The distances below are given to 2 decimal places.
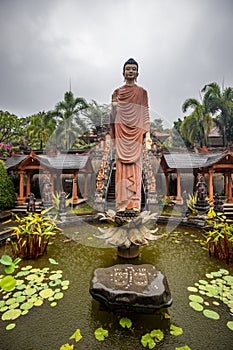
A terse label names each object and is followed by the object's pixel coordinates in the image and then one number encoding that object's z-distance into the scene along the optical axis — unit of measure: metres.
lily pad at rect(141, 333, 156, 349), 2.33
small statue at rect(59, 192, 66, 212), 8.59
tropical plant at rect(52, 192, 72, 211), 10.55
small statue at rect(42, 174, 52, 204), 10.16
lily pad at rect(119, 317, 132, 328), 2.63
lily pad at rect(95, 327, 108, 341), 2.44
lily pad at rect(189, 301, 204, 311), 3.00
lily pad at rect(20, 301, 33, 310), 2.99
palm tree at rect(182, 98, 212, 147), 21.00
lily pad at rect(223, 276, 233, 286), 3.70
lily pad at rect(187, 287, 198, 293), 3.50
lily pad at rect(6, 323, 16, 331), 2.59
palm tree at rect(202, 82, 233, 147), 21.52
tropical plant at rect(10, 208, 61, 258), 4.81
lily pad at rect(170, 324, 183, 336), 2.53
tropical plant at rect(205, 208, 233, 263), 4.65
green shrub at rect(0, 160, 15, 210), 11.42
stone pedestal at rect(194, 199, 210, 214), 8.26
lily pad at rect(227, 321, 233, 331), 2.61
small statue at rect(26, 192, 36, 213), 7.96
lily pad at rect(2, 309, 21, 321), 2.78
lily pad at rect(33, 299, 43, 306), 3.10
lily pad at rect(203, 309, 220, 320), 2.82
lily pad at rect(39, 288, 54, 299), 3.31
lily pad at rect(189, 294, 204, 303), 3.21
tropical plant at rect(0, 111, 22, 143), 24.89
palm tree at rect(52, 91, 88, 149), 24.00
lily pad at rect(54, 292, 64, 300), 3.28
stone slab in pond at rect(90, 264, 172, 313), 2.78
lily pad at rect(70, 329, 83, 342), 2.39
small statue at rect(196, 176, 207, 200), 8.56
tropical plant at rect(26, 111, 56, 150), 23.16
